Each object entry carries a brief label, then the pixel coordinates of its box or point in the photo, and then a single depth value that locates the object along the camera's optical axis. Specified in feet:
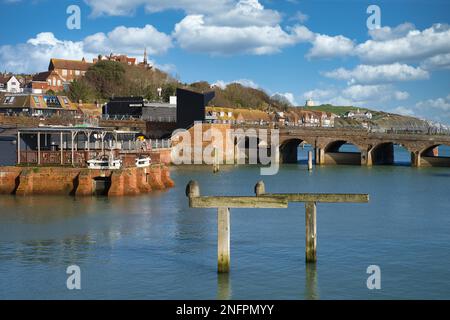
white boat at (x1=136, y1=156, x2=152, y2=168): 177.78
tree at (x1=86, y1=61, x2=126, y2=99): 474.49
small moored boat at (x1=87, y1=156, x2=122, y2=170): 166.40
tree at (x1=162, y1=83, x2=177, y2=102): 466.45
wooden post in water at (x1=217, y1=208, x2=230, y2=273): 82.58
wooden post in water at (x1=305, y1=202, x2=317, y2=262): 87.10
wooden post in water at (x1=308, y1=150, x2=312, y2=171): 284.92
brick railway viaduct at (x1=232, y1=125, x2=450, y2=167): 307.37
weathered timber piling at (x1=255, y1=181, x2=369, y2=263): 85.30
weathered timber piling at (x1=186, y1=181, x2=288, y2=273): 82.38
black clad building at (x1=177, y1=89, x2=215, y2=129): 323.57
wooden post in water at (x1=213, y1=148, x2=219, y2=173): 266.12
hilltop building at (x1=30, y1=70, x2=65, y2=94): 506.07
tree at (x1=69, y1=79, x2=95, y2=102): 435.53
